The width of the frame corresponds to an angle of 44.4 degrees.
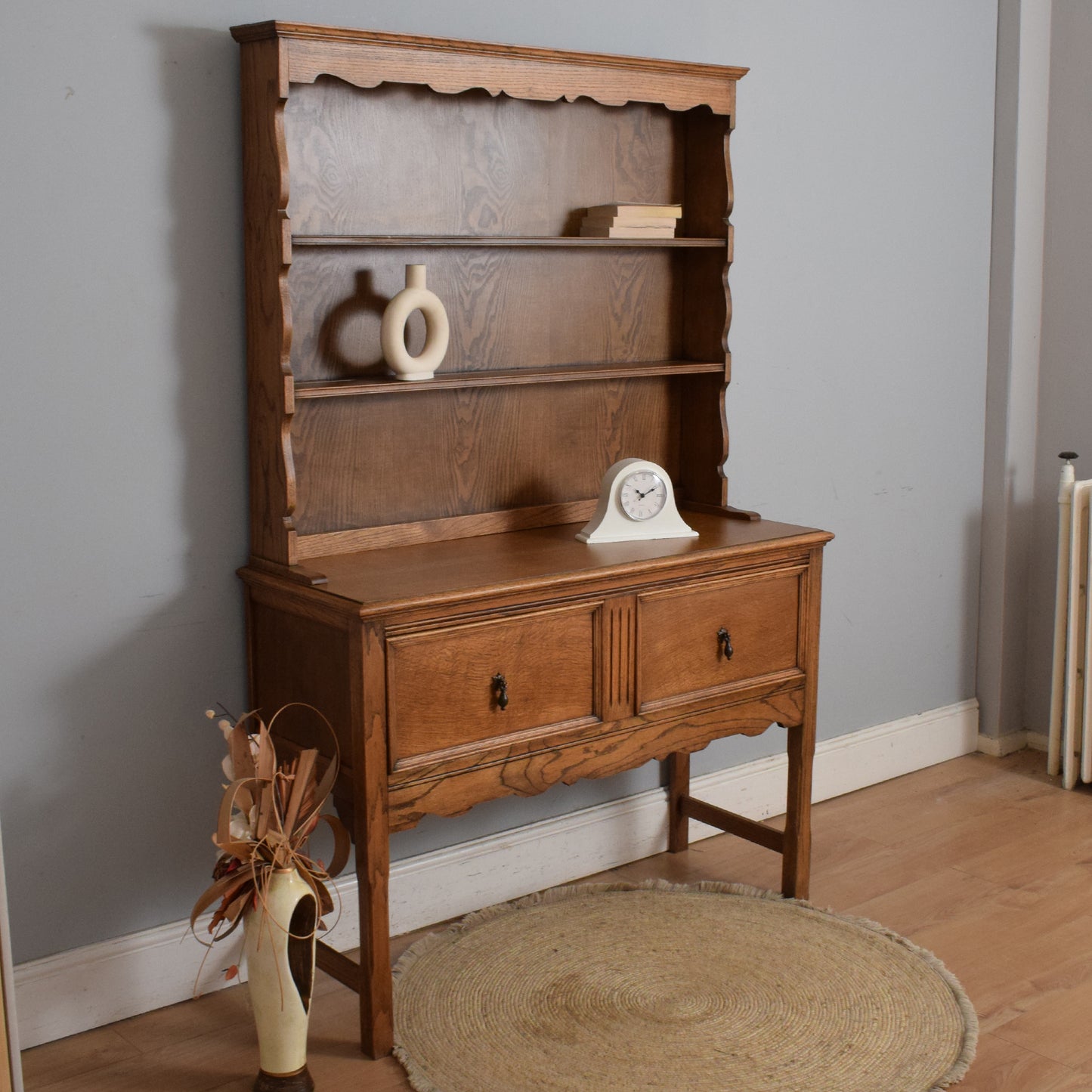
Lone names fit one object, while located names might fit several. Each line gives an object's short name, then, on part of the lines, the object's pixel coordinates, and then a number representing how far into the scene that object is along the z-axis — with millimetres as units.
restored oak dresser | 2475
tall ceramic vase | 2305
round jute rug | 2449
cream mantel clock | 2869
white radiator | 3775
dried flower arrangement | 2316
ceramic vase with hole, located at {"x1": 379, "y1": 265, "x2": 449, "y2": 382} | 2674
